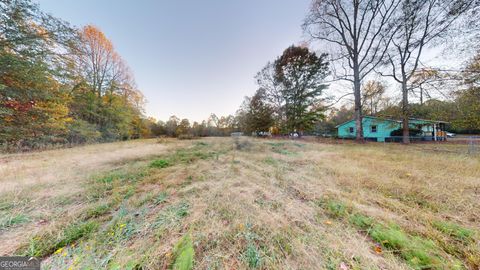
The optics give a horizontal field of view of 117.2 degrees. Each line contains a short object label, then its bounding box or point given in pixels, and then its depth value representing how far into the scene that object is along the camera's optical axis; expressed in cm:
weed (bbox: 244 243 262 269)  123
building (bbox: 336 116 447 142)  1370
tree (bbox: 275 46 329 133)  1543
